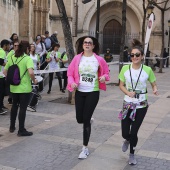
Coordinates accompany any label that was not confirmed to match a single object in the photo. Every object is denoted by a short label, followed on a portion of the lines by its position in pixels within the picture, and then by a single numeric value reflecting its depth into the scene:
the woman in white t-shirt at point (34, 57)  11.01
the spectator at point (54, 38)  17.52
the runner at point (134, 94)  5.11
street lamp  19.92
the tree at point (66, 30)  10.74
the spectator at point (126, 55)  23.66
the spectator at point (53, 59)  12.58
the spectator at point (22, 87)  6.68
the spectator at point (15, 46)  7.21
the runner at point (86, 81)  5.43
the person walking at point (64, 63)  13.23
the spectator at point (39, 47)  14.32
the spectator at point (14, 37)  10.22
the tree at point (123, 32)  15.65
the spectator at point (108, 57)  31.70
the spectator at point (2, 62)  8.34
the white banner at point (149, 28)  12.65
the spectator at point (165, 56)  32.12
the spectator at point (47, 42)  16.90
